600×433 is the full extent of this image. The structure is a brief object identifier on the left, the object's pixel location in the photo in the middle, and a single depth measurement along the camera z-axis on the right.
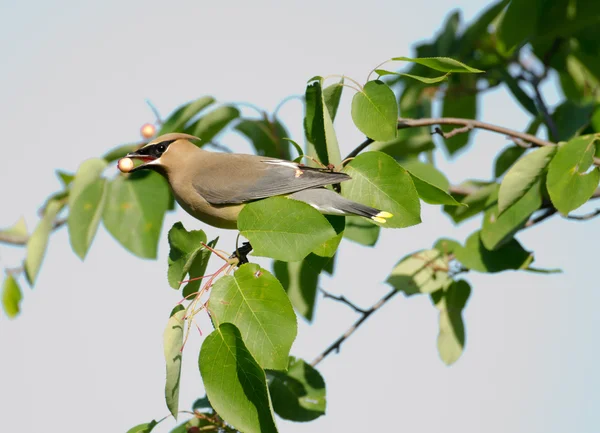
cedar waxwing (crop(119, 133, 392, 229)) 5.62
